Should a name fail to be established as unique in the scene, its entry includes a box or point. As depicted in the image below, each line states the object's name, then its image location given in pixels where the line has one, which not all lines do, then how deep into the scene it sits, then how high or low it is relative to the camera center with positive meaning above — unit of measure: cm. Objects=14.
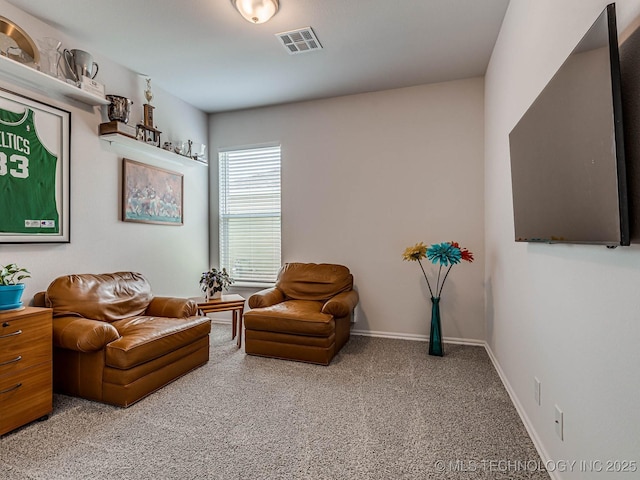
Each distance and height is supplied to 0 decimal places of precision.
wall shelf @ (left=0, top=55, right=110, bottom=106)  229 +129
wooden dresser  192 -70
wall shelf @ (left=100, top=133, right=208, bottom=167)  311 +107
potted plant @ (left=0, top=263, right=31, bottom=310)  203 -24
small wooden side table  339 -59
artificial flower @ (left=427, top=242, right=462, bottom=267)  321 -8
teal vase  330 -90
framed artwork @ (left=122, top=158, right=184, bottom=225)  338 +63
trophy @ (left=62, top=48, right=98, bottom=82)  278 +160
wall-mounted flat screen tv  100 +35
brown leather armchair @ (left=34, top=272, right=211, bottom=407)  226 -64
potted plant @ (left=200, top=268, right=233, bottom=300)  371 -39
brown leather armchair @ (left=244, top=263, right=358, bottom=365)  304 -65
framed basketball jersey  239 +63
